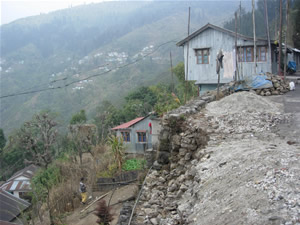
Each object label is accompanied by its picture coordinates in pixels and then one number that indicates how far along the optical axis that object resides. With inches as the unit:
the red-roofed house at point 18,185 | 1067.9
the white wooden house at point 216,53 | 655.1
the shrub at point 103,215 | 283.9
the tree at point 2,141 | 1170.0
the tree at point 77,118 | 1282.8
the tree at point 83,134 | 846.0
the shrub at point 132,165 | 669.3
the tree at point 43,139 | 823.1
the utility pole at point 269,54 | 633.6
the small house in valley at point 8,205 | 765.7
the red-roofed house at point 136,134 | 864.3
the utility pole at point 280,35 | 550.4
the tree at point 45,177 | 625.5
